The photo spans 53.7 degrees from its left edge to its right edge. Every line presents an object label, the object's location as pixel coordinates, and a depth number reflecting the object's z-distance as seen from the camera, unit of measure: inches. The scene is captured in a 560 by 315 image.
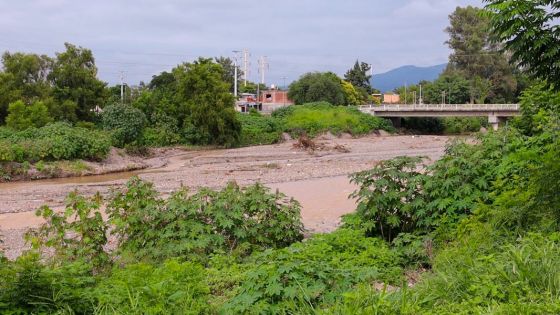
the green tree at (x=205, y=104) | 1691.7
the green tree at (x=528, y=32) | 231.3
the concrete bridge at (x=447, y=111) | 2223.2
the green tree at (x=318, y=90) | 2775.6
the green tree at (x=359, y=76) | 3599.9
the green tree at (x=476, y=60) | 2974.9
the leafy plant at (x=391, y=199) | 346.6
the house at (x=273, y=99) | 3002.0
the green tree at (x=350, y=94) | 2989.7
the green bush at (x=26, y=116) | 1377.7
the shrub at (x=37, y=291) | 194.7
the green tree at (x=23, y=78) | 1491.1
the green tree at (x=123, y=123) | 1508.4
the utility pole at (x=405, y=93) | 3634.4
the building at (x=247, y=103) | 2829.7
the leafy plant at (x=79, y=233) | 313.6
